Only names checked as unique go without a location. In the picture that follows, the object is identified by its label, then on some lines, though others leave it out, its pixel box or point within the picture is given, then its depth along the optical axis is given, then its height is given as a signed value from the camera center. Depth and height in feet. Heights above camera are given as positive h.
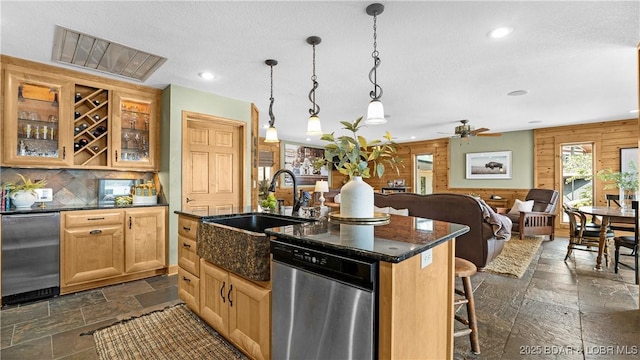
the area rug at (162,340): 6.24 -3.79
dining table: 10.75 -1.34
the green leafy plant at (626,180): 12.08 +0.05
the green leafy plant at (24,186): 9.15 -0.23
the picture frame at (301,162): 28.48 +1.85
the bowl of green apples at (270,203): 8.34 -0.67
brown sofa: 11.02 -1.52
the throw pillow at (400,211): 12.27 -1.32
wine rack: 10.61 +2.04
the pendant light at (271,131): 9.45 +1.65
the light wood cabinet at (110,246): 9.38 -2.39
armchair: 17.25 -2.28
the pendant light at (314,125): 8.45 +1.63
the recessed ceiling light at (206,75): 10.44 +3.89
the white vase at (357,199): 5.73 -0.38
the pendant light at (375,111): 7.23 +1.76
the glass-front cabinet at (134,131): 11.12 +1.96
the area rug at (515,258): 11.84 -3.68
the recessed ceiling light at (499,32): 7.44 +3.95
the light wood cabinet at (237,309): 5.16 -2.63
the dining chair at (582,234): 12.60 -2.34
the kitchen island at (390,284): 3.52 -1.57
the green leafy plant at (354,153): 5.78 +0.56
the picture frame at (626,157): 18.13 +1.56
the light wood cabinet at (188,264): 7.14 -2.20
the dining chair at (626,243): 9.91 -2.32
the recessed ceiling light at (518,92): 12.69 +4.00
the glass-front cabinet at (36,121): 9.14 +1.96
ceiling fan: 17.88 +3.16
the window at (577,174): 19.94 +0.52
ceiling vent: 7.97 +3.88
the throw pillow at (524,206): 18.52 -1.68
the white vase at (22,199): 9.02 -0.63
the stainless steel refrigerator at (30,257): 8.44 -2.38
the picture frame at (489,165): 23.03 +1.34
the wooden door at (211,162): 12.28 +0.83
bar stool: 6.19 -2.97
